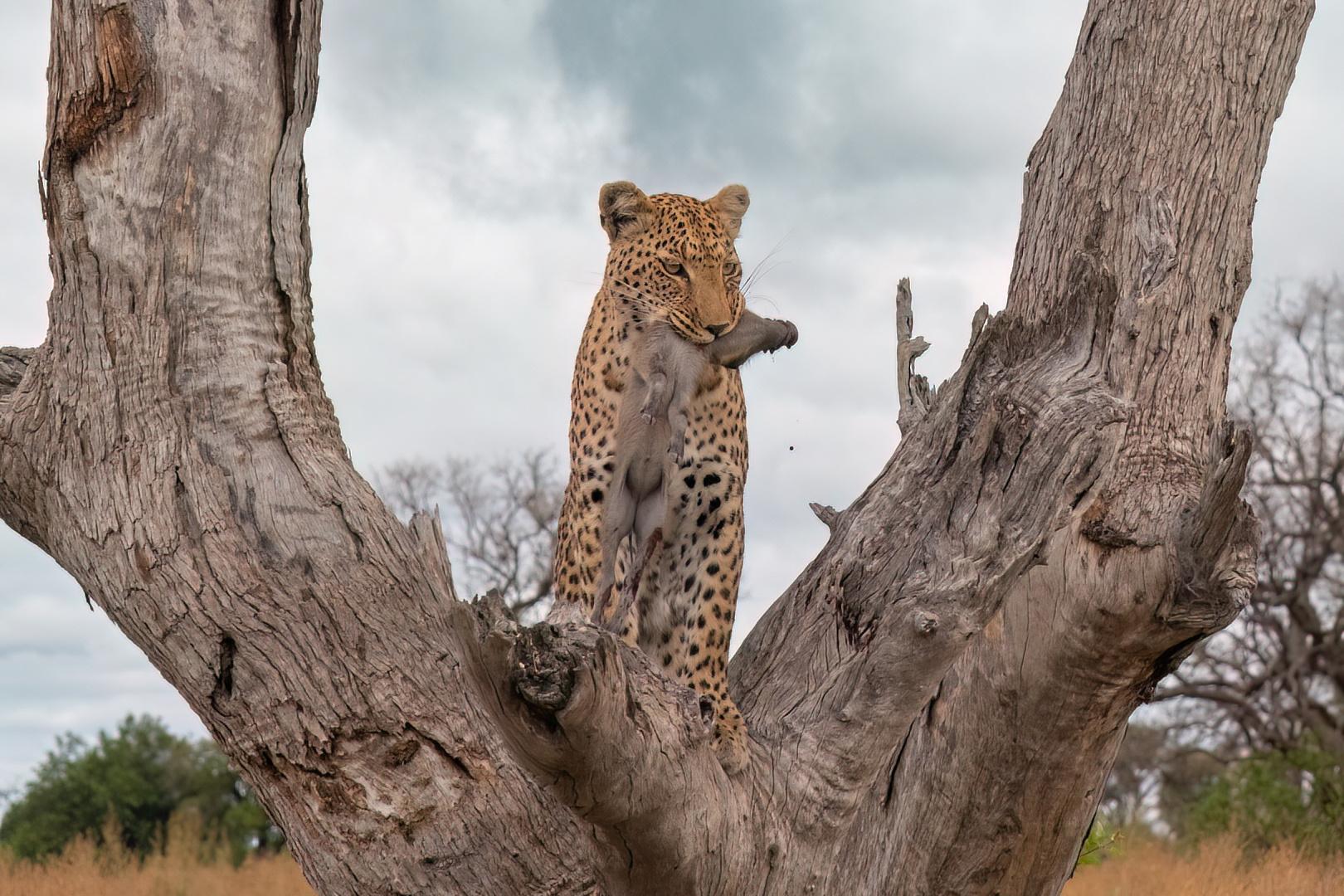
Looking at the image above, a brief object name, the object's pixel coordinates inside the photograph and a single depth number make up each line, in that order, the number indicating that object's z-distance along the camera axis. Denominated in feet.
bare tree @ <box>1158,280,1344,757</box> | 133.69
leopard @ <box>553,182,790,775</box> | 39.45
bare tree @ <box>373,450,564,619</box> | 140.77
